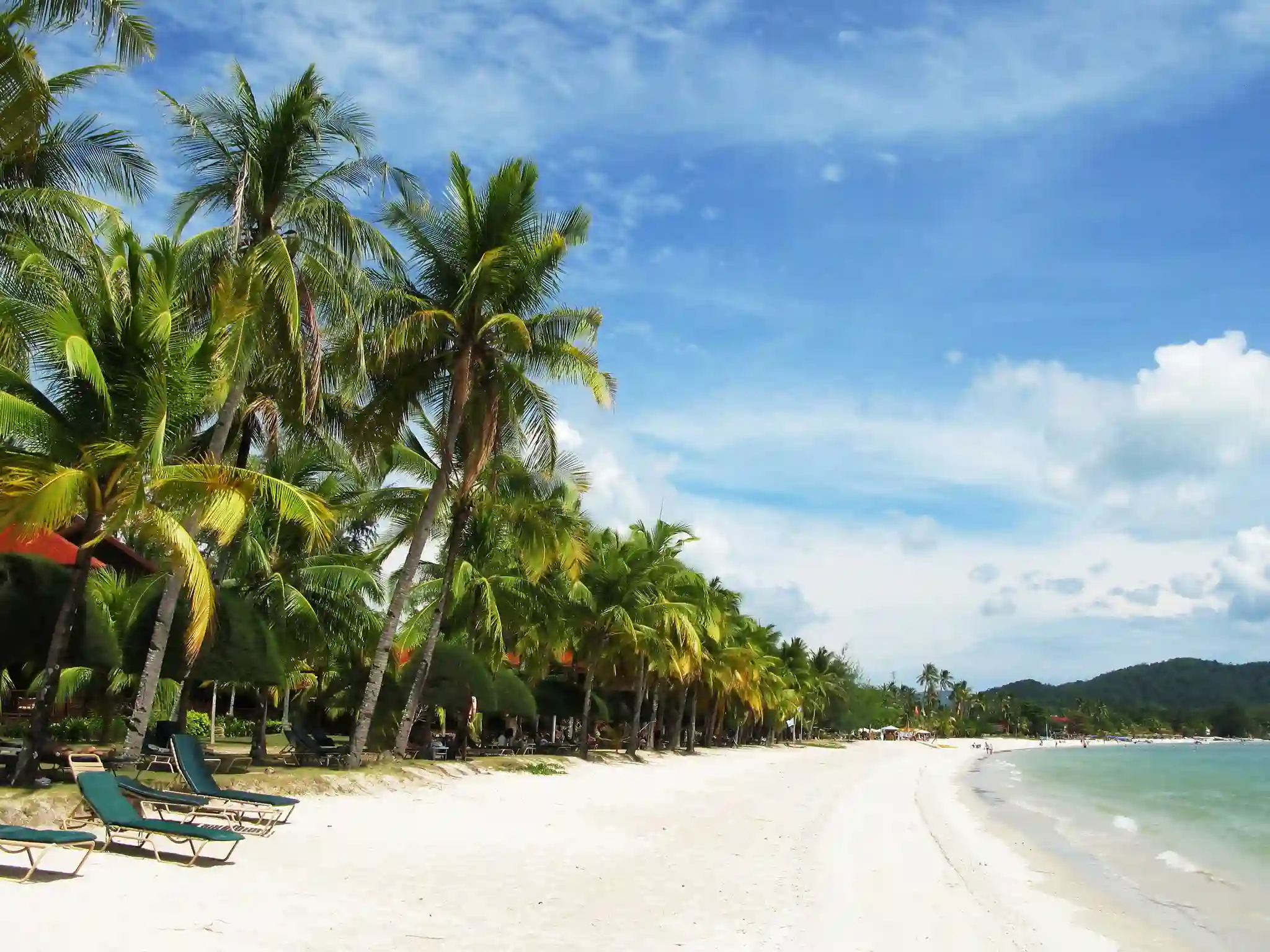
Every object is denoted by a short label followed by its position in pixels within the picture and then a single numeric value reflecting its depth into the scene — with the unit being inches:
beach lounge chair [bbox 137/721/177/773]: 491.5
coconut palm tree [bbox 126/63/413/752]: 550.0
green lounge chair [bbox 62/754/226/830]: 360.8
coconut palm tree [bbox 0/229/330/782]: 386.6
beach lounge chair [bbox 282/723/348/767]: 773.9
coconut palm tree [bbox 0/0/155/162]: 396.5
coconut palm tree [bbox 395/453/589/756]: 784.3
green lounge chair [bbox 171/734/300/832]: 395.2
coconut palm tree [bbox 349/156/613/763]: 682.8
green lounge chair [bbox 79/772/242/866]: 305.6
